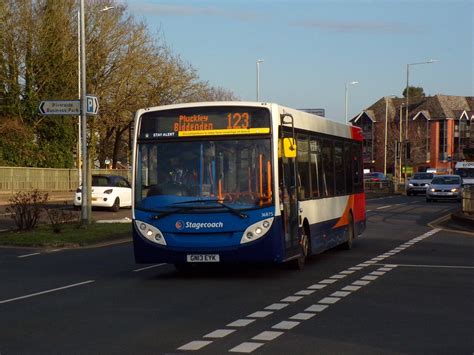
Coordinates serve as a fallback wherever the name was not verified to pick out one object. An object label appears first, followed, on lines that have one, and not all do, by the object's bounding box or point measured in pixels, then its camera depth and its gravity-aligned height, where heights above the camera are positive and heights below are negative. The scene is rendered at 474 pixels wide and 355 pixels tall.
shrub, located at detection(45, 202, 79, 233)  25.72 -1.01
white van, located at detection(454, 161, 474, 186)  65.65 +0.56
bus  14.57 -0.04
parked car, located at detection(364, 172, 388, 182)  77.18 +0.18
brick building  127.44 +6.41
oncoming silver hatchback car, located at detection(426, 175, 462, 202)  51.09 -0.61
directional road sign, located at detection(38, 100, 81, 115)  25.59 +2.12
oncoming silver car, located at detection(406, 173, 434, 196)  62.81 -0.37
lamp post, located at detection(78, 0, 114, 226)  26.40 +0.95
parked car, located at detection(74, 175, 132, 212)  39.31 -0.42
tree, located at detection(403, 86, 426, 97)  164.26 +15.64
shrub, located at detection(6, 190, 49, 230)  25.53 -0.75
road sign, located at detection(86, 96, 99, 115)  26.78 +2.24
